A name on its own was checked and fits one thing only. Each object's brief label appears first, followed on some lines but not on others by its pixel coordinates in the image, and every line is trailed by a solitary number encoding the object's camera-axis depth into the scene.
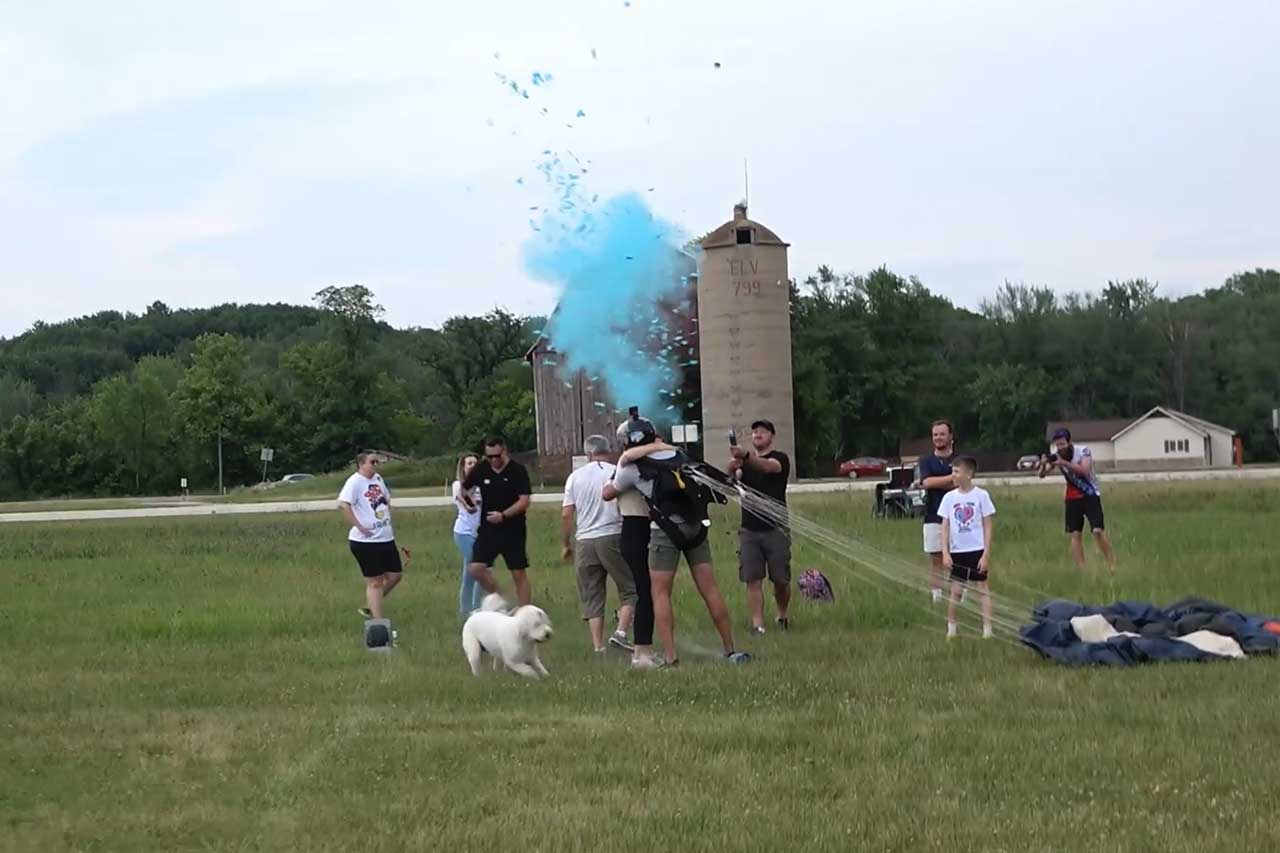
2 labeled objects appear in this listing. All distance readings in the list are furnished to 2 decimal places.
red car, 75.94
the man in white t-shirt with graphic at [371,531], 14.45
